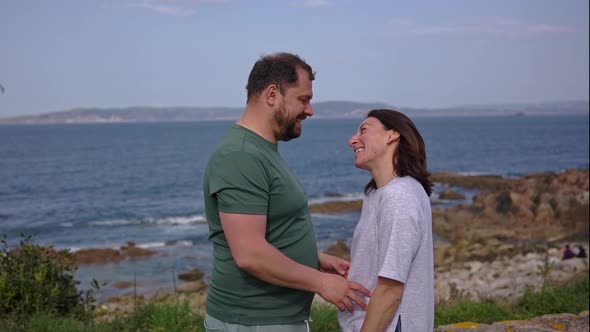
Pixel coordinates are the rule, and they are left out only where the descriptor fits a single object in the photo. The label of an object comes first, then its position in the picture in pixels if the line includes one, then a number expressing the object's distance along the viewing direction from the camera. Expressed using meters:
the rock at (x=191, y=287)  17.92
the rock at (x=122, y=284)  18.91
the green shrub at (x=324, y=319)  5.96
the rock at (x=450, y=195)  38.25
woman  2.90
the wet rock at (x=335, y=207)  34.00
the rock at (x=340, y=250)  23.17
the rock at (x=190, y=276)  19.92
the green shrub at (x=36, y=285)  6.06
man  3.02
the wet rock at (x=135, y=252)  23.83
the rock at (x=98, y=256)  22.95
